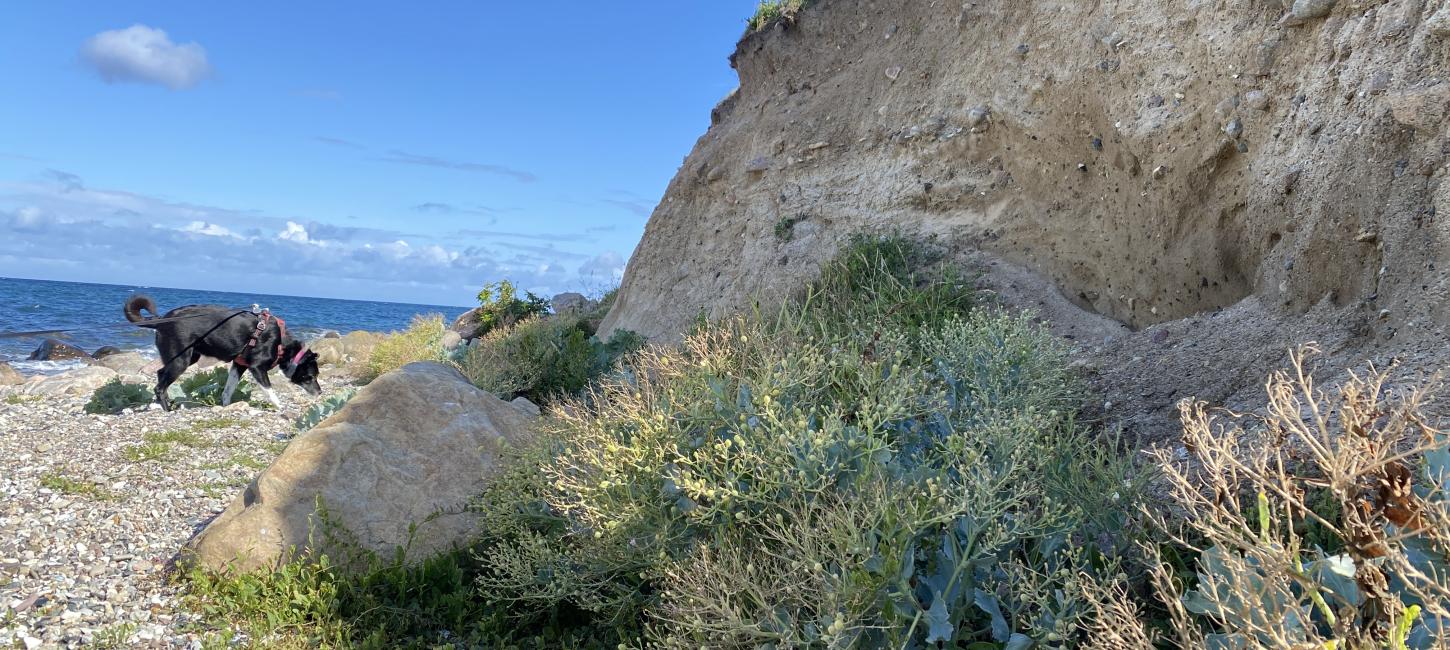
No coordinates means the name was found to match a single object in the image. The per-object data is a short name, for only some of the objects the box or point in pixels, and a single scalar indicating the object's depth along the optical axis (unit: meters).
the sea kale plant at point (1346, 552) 1.65
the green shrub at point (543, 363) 9.11
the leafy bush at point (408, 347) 14.62
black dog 9.54
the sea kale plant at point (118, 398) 9.73
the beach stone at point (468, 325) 19.57
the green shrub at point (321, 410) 8.24
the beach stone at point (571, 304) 18.38
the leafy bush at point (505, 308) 18.47
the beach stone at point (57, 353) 21.37
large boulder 4.61
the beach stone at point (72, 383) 12.53
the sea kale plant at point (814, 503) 2.68
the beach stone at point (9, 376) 16.06
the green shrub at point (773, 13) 12.07
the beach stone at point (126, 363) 18.77
